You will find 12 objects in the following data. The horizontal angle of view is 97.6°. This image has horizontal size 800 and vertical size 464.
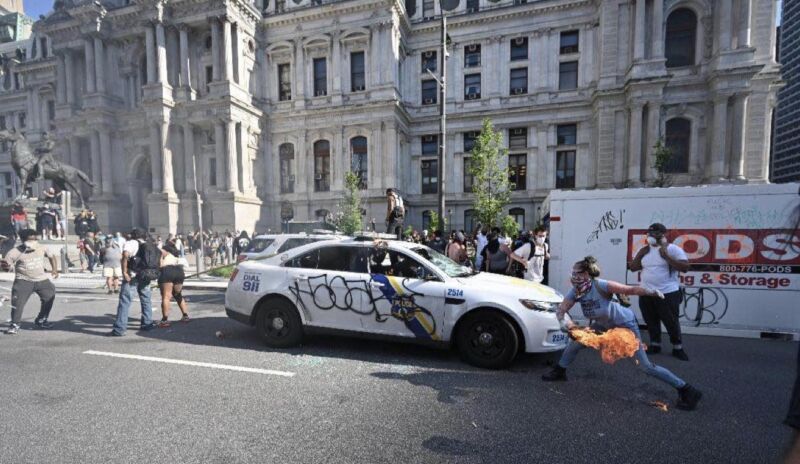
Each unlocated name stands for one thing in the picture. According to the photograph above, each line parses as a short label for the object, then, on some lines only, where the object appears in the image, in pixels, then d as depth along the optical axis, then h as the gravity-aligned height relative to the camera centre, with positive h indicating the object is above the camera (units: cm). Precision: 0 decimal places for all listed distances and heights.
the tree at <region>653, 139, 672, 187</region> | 2091 +319
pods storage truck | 622 -62
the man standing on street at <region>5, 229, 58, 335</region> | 643 -113
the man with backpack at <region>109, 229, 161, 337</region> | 647 -119
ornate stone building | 2423 +899
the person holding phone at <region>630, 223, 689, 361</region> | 520 -96
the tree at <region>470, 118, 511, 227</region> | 1705 +178
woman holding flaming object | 399 -103
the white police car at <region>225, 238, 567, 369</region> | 473 -130
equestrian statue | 2108 +308
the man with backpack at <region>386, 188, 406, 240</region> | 789 +5
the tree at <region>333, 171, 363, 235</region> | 2397 +9
